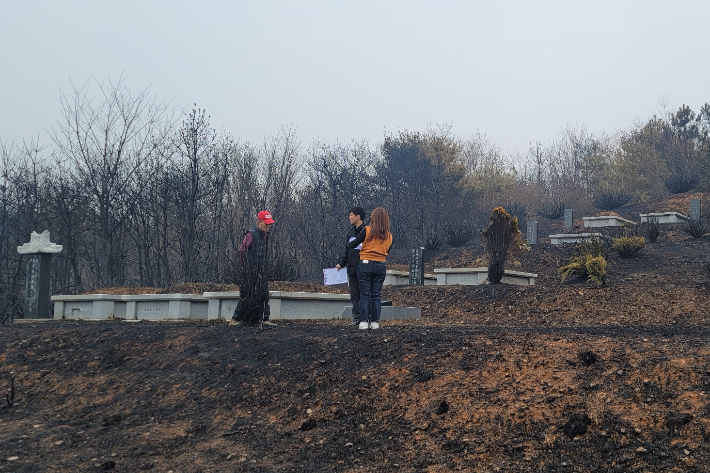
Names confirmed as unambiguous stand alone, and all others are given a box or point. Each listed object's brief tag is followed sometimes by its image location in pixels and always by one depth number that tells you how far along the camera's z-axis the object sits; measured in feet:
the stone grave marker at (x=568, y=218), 89.20
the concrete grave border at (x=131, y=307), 42.27
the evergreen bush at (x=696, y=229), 67.46
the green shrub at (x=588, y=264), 43.98
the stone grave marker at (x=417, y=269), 53.67
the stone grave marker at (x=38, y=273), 47.09
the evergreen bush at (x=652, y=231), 67.97
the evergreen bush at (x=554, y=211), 102.27
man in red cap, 31.32
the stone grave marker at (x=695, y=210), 76.48
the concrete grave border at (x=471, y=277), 49.45
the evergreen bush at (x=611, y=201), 105.60
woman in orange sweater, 27.91
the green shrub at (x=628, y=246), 59.82
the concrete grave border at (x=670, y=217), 81.76
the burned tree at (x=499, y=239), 46.16
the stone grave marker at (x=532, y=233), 74.69
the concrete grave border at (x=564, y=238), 73.99
